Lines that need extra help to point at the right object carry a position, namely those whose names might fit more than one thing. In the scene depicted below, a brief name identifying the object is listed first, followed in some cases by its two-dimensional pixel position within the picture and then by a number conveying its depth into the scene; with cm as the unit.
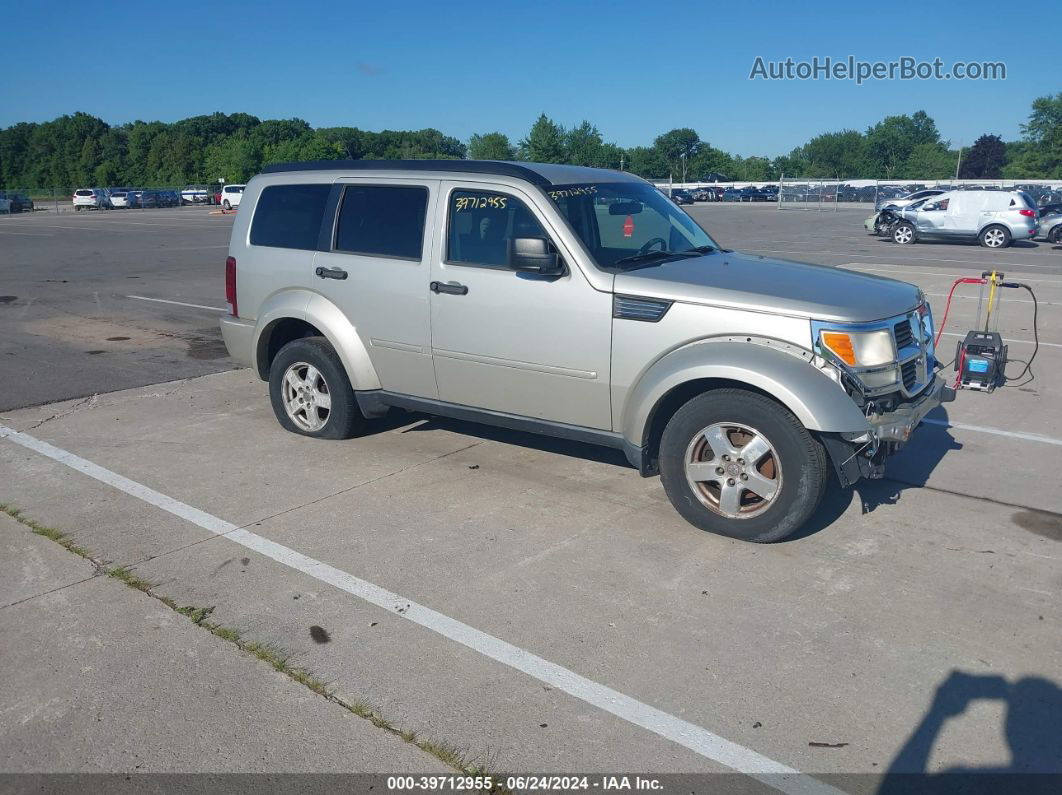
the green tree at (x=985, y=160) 10619
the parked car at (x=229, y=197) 5500
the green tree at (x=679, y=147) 11911
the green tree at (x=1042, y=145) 8575
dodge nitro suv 456
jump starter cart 806
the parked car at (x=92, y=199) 6122
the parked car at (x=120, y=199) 6391
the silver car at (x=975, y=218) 2528
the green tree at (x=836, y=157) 12425
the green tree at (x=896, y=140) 12431
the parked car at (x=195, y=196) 7388
